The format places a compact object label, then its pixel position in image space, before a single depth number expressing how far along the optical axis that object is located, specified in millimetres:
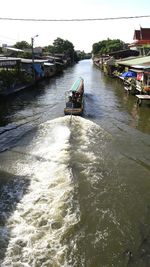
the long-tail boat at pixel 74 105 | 19875
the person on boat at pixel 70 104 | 20384
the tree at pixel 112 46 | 96062
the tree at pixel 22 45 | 98750
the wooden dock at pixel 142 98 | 22812
